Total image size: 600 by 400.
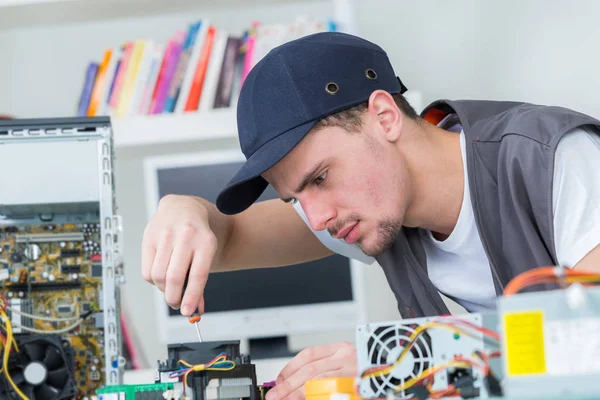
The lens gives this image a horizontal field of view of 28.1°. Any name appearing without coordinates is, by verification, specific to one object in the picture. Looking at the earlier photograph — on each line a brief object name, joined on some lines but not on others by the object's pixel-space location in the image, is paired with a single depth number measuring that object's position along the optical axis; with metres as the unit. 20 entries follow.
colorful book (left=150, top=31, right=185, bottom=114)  3.11
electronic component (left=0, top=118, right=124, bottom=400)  1.74
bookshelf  3.05
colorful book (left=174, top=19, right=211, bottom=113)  3.09
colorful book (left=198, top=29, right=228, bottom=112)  3.08
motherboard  1.74
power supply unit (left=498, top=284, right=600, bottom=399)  1.05
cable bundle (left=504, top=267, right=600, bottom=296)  1.07
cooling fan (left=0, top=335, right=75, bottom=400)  1.64
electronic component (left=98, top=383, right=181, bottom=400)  1.39
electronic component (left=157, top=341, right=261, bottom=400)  1.39
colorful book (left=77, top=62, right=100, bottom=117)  3.16
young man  1.59
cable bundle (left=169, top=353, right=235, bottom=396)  1.39
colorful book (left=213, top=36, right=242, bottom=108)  3.10
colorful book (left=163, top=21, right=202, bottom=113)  3.10
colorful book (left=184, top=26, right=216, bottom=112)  3.09
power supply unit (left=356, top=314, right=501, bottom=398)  1.19
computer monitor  2.96
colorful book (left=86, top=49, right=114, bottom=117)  3.15
